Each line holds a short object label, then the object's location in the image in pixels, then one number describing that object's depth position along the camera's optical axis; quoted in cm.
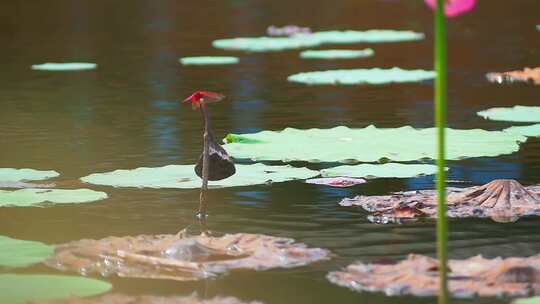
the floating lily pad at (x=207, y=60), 1861
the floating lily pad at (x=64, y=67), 1800
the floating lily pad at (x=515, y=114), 1109
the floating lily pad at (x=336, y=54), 1930
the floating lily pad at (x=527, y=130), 997
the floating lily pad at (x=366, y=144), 889
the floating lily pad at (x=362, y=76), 1525
